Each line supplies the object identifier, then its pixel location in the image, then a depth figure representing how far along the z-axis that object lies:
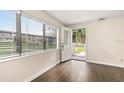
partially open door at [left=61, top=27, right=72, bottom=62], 4.16
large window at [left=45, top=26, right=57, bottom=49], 3.31
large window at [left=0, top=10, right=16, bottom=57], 1.65
